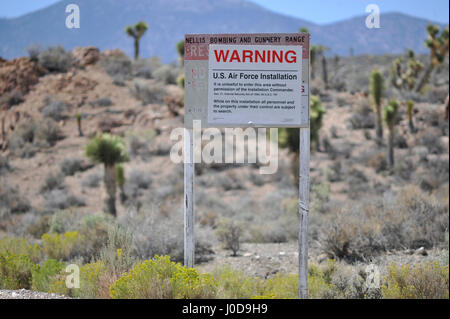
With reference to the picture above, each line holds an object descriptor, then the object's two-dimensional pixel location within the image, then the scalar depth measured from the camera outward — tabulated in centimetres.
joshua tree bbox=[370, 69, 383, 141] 2248
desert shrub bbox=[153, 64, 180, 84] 3456
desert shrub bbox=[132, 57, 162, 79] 3606
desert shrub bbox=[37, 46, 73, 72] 3153
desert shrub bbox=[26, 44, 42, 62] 3073
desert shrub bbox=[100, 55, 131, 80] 3366
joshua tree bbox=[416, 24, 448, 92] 3023
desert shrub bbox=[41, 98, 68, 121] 2719
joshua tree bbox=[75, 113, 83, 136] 2563
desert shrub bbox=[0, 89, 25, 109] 2744
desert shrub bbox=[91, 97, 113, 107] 2953
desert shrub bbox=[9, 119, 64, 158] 2330
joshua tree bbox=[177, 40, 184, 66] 3103
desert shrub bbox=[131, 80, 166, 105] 3014
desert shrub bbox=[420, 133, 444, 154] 2202
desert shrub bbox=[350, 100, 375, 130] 2800
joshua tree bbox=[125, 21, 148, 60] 3745
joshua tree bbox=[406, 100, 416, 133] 2472
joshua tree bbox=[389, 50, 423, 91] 3384
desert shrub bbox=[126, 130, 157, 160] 2375
